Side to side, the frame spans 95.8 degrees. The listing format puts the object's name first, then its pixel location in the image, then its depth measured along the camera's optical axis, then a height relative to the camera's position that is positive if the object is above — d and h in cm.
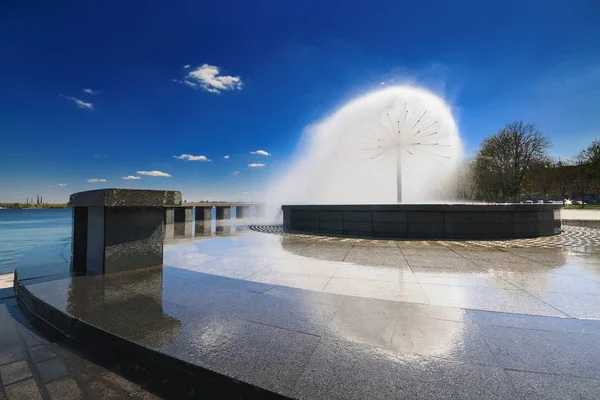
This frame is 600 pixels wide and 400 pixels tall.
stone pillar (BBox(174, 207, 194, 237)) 1811 -72
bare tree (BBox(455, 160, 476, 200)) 4984 +446
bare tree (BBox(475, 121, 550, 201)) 4053 +756
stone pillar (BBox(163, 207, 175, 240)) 1651 -74
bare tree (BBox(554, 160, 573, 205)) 5153 +546
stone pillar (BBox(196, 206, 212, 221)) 2150 -63
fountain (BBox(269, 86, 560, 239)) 1018 -62
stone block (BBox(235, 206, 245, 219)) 2797 -57
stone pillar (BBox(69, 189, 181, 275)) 451 -40
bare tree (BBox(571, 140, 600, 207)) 4291 +610
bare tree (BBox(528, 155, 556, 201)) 4593 +518
